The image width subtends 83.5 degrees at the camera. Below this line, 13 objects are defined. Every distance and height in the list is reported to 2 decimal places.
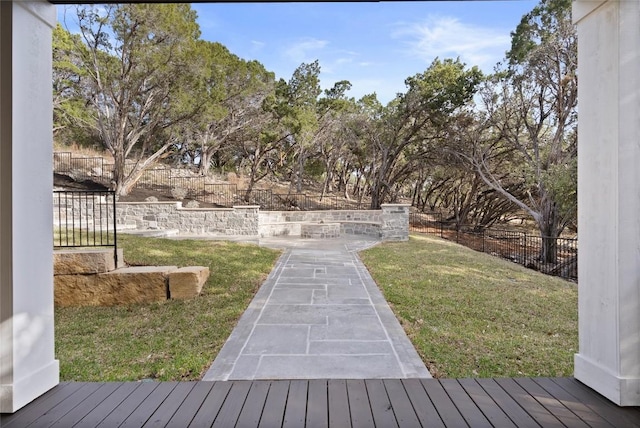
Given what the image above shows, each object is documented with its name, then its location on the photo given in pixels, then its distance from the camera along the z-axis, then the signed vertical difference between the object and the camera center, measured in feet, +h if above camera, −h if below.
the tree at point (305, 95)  47.17 +15.18
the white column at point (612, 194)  6.33 +0.17
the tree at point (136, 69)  34.22 +14.03
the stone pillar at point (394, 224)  33.12 -1.74
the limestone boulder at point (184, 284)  14.30 -3.07
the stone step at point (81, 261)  13.38 -2.01
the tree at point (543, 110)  30.53 +9.41
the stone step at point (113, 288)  13.56 -3.08
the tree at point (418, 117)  40.83 +11.10
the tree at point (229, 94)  40.45 +13.78
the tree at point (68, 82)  33.06 +13.09
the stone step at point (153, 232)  31.07 -2.22
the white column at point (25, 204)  6.24 +0.08
